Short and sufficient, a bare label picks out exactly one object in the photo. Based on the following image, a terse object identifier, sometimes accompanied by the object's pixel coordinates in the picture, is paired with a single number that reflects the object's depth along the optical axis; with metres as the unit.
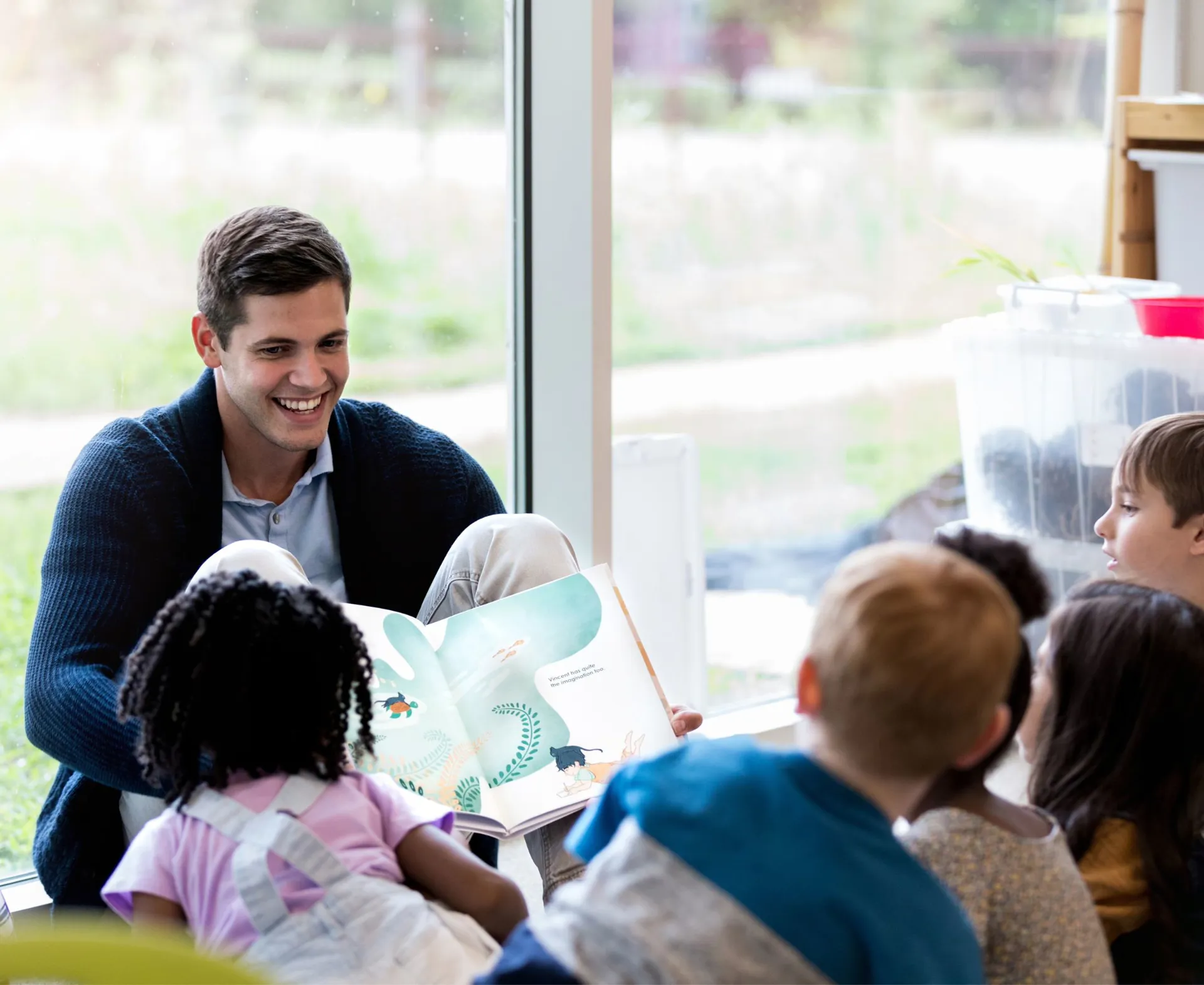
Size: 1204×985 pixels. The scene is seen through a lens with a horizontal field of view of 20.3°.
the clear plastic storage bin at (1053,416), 4.16
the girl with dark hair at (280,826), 3.08
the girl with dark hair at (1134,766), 3.23
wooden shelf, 4.37
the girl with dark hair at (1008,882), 3.05
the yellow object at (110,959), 2.74
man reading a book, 3.42
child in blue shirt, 2.90
